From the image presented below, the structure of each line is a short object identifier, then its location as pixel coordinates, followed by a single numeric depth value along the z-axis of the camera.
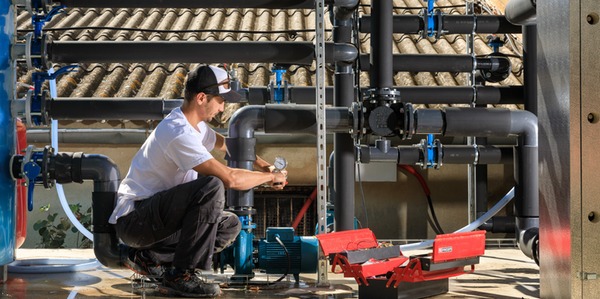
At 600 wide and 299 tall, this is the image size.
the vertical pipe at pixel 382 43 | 3.99
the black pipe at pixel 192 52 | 4.19
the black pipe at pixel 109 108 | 4.27
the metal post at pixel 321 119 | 3.73
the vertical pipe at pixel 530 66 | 4.69
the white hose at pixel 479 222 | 4.51
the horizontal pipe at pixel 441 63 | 5.05
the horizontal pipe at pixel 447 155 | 5.22
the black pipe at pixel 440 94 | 5.09
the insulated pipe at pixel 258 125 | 3.90
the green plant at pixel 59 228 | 6.70
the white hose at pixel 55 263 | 4.26
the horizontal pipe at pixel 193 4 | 4.31
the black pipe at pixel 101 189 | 3.84
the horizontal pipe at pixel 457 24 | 4.92
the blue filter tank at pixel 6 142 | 3.81
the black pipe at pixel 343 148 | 4.43
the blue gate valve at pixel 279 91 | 5.01
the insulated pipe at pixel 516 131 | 3.91
